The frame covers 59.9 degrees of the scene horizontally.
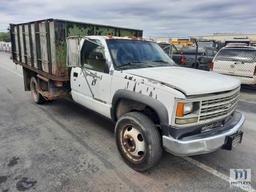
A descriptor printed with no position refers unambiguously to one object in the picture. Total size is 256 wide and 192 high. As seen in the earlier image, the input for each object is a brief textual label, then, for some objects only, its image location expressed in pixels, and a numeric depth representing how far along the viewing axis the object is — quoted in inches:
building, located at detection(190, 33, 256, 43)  2278.5
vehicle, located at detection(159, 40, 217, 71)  449.4
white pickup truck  110.4
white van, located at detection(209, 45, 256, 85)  335.9
